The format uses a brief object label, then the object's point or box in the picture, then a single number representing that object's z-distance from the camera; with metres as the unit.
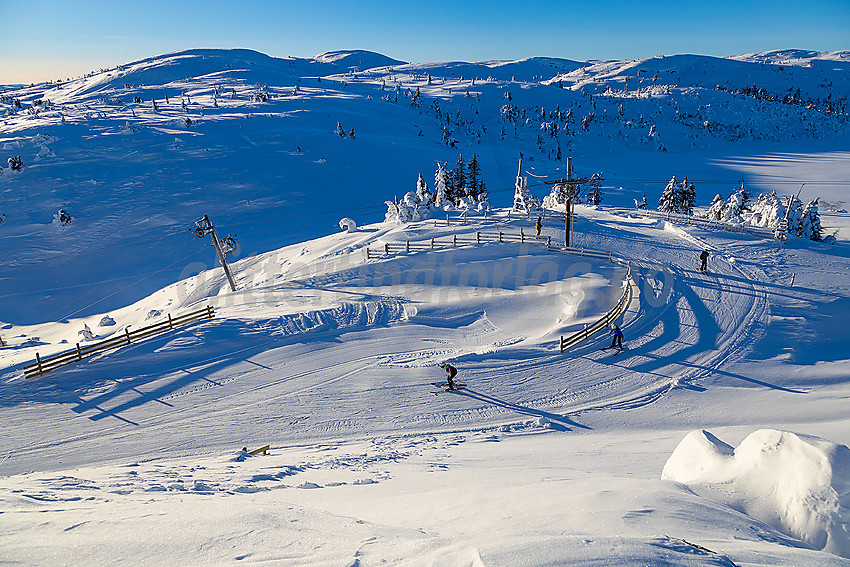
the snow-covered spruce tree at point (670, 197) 72.94
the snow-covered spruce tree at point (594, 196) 76.81
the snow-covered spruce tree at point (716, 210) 59.94
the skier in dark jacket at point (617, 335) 18.75
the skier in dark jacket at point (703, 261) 26.40
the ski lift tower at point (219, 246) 27.06
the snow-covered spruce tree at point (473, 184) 66.19
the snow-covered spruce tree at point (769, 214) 49.70
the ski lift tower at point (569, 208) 29.18
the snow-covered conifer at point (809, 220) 46.44
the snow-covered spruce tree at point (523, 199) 51.17
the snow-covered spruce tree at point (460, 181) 67.31
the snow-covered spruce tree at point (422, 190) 54.44
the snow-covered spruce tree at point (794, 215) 43.65
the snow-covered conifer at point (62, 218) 44.77
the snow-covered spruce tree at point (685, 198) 73.31
